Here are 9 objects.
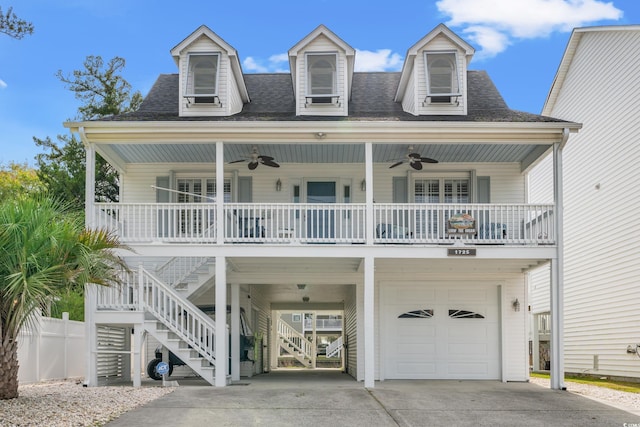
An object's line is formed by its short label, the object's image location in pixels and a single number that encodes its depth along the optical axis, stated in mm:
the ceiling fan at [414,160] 16067
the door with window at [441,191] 17422
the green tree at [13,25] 13414
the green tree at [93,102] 31312
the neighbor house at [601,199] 17359
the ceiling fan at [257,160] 16094
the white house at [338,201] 14688
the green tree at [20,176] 35031
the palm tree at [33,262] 9922
